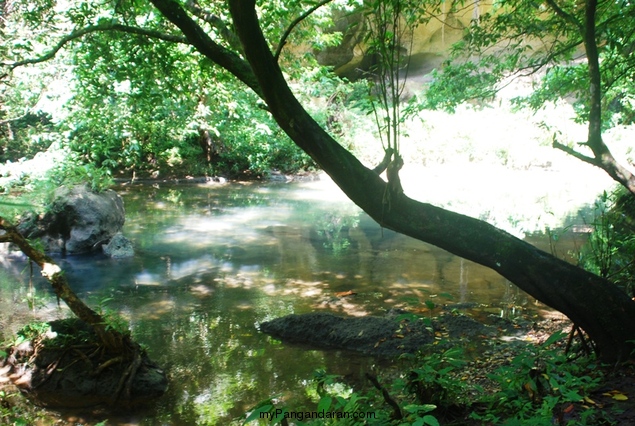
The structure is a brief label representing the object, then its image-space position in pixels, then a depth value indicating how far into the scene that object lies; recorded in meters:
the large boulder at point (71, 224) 9.49
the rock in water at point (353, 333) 5.19
